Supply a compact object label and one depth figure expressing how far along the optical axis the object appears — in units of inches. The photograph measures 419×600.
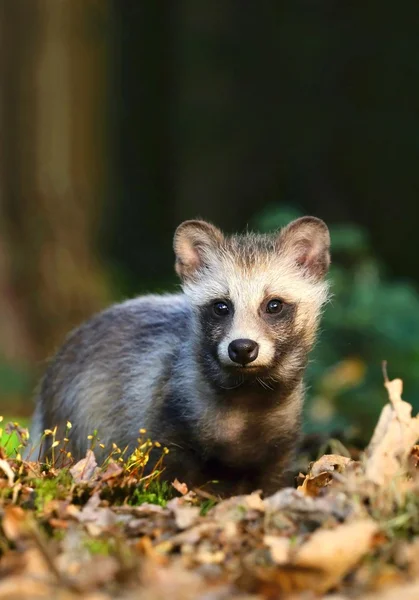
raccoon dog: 477.1
